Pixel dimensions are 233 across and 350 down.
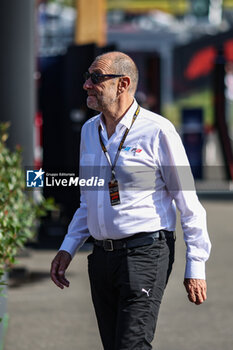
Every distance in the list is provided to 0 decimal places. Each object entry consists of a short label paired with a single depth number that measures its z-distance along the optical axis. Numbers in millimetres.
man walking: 7475
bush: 10103
